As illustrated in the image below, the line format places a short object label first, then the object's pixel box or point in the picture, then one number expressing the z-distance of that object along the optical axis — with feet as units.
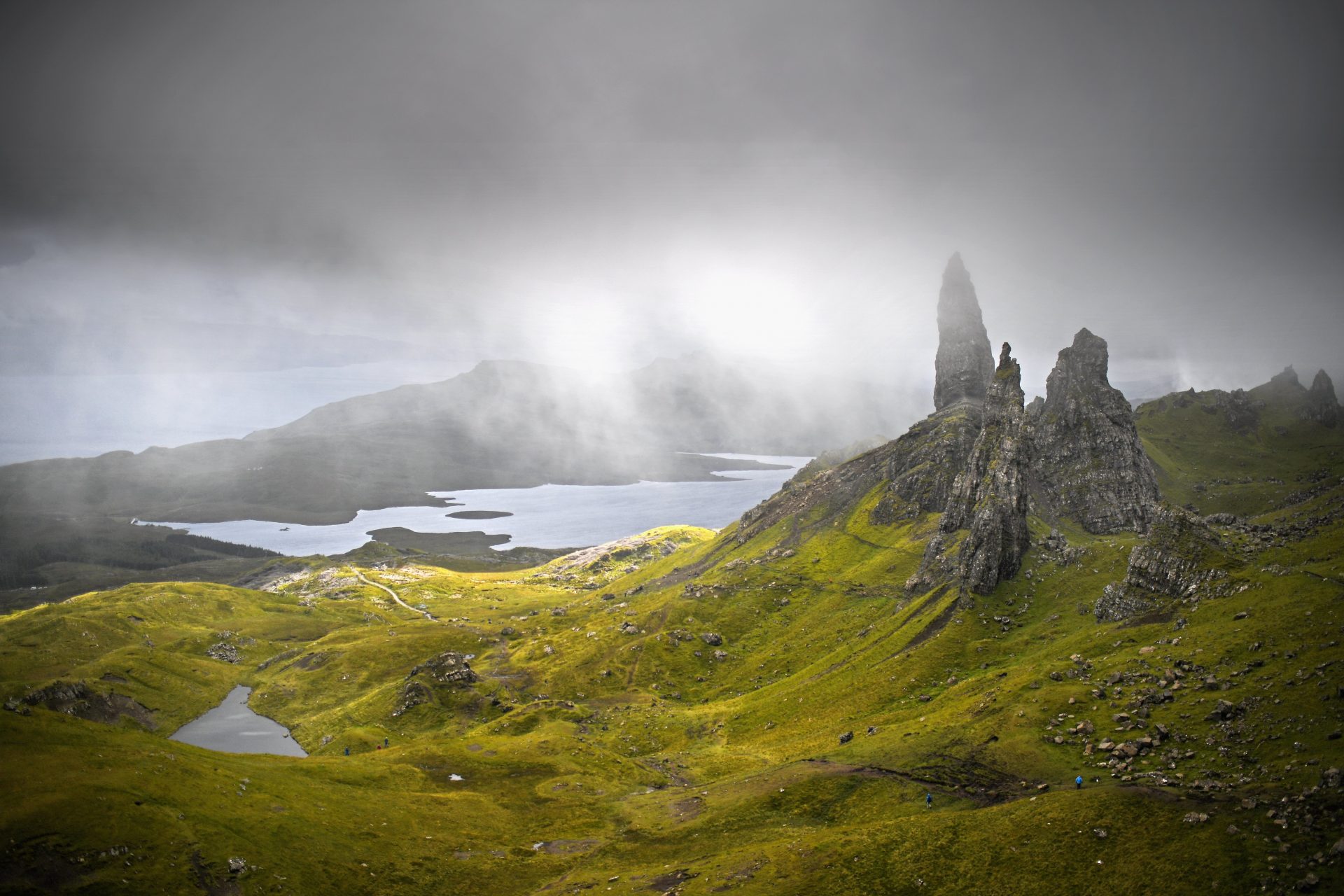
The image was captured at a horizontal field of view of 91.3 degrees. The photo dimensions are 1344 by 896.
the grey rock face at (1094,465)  534.57
